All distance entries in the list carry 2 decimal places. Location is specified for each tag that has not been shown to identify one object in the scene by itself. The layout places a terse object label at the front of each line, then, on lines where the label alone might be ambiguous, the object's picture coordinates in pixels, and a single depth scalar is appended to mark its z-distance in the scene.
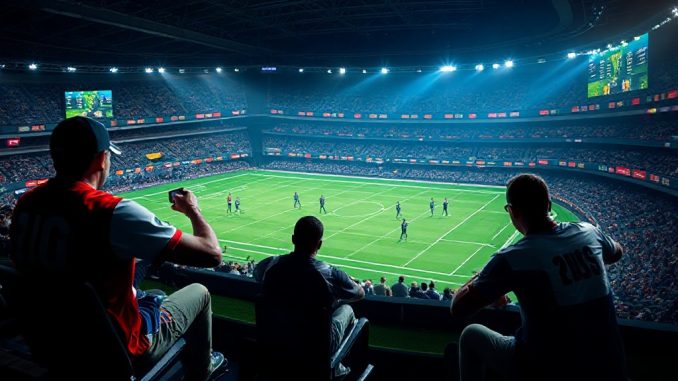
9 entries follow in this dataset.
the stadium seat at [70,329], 2.66
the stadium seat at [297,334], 3.67
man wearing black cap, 2.74
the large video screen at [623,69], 40.05
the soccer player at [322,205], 44.00
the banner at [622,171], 39.52
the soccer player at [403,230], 34.85
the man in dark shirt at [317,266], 3.98
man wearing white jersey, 2.99
